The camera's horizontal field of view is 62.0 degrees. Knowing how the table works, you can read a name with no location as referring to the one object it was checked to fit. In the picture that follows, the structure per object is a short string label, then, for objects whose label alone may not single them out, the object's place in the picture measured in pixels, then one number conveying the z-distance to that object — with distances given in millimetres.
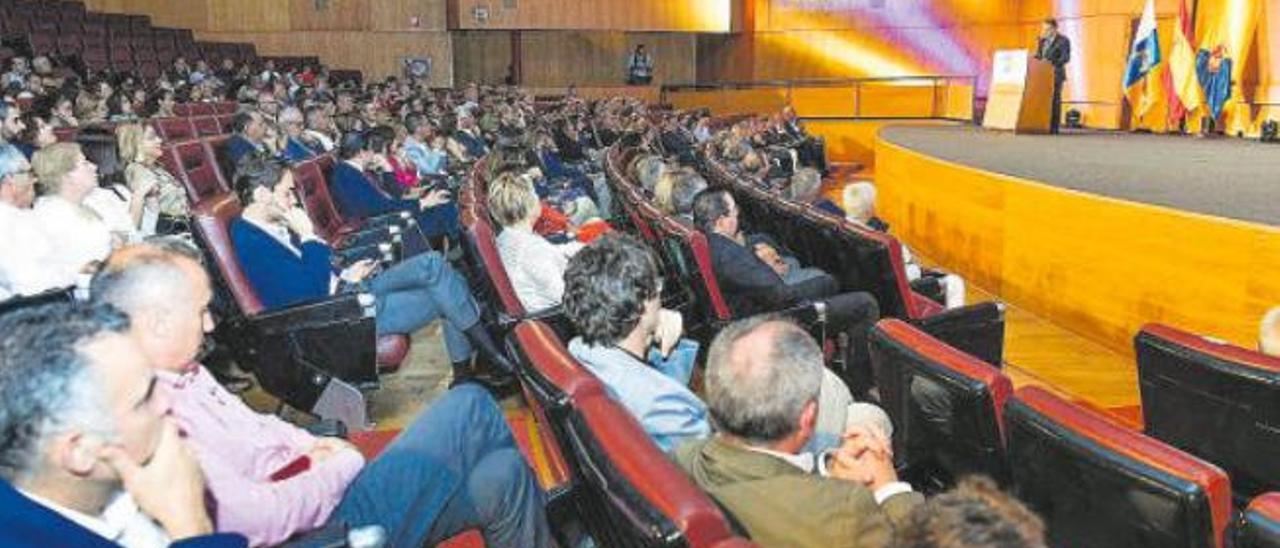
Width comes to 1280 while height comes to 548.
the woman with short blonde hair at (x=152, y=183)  4219
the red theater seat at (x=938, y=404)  1775
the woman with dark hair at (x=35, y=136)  5012
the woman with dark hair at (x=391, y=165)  6152
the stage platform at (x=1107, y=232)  3812
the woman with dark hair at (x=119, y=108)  7227
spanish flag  10180
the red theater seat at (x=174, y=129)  6316
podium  9461
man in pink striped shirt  1856
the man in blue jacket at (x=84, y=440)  1212
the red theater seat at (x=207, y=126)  7418
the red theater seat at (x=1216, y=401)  1938
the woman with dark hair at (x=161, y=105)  7932
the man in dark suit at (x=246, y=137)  5445
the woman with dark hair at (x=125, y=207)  4141
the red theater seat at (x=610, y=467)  1146
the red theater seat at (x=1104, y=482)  1368
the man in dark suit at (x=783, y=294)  3295
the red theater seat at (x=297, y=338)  3004
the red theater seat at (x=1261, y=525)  1186
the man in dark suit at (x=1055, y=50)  9266
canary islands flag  10539
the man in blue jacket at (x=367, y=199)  5523
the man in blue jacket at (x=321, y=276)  3195
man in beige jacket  1352
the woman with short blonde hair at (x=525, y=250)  3426
